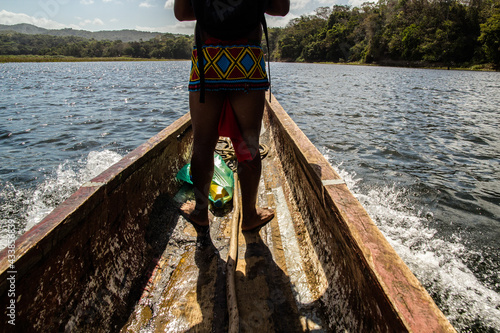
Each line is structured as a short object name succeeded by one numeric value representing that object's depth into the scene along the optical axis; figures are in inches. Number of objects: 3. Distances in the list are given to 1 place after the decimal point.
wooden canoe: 36.3
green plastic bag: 95.7
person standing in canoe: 51.4
